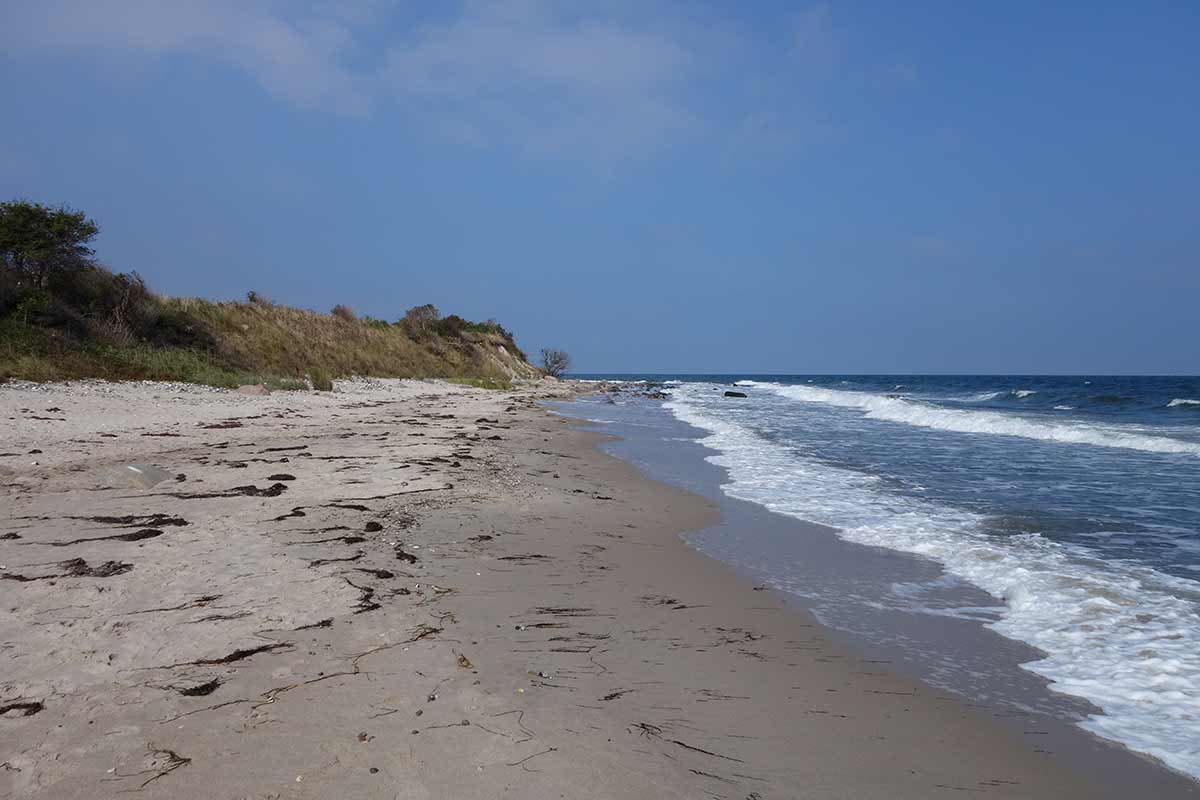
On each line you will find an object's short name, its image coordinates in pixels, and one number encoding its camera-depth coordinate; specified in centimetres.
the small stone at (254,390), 1686
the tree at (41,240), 1711
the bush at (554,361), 6391
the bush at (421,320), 4141
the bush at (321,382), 2028
